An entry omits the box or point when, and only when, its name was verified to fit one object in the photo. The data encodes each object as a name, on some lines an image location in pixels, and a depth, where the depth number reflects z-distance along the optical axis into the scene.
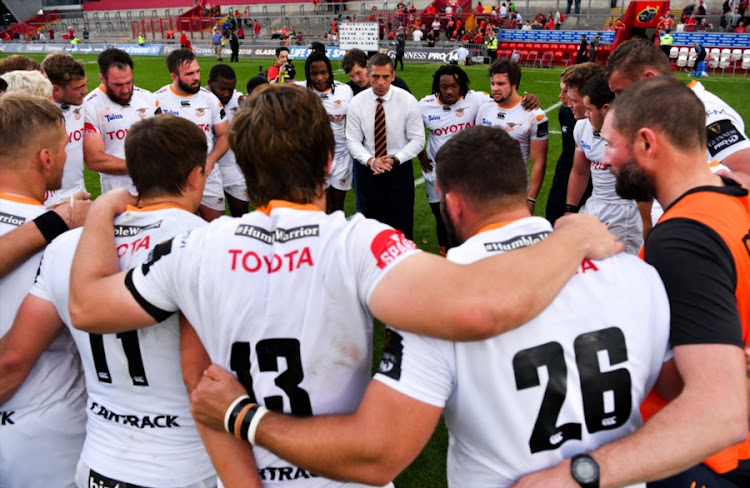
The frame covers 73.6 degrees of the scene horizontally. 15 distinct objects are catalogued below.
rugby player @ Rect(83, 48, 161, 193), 5.19
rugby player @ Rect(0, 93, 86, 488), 2.23
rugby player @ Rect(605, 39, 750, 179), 3.30
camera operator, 9.98
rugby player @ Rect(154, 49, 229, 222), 6.13
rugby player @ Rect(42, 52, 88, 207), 4.86
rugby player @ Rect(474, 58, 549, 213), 6.03
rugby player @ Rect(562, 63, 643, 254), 4.62
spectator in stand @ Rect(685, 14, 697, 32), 27.22
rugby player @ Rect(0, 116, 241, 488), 1.95
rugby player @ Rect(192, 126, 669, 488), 1.52
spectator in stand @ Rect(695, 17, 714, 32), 26.98
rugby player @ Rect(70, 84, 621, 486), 1.50
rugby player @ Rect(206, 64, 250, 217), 6.62
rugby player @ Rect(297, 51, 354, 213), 6.92
